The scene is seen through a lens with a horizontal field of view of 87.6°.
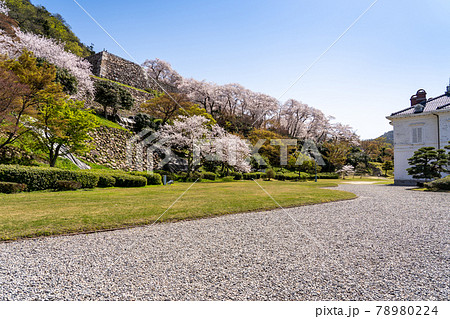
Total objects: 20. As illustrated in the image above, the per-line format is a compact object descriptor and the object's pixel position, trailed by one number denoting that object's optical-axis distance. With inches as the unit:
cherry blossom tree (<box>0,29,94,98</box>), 797.9
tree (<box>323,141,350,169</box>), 1322.6
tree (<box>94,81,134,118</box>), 943.0
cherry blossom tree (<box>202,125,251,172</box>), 929.5
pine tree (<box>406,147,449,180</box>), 640.4
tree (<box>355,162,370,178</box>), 1409.1
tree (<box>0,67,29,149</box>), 413.4
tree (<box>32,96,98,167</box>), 513.0
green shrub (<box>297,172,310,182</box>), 1029.0
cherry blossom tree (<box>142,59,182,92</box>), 1851.4
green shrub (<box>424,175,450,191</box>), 486.9
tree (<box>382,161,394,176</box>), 1333.8
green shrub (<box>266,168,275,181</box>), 965.2
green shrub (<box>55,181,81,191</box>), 412.5
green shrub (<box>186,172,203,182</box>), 786.2
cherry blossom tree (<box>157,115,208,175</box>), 885.2
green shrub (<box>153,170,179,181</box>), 759.6
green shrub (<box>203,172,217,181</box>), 844.0
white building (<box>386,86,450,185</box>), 761.0
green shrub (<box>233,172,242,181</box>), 904.3
